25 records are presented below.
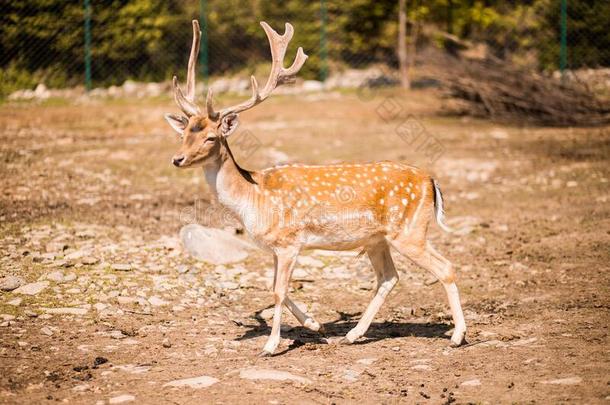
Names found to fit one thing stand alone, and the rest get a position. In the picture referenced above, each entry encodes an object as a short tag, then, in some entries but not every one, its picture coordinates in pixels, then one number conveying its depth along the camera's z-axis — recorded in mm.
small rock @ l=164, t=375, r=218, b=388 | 10625
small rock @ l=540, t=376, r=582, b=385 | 10492
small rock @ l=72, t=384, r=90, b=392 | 10377
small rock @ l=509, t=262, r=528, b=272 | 16219
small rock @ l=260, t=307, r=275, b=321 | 13922
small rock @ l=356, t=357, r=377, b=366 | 11742
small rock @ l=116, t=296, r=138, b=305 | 13820
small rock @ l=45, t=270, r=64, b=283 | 14352
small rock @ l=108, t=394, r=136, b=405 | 10008
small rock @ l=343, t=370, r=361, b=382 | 11078
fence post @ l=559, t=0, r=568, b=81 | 36656
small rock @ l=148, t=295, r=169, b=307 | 13953
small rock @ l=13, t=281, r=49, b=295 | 13789
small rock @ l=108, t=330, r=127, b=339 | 12406
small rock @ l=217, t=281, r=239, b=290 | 15109
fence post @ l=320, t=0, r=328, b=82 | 39125
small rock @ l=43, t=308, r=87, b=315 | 13164
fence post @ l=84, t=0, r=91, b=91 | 35094
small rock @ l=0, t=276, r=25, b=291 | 13812
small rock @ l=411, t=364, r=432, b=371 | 11453
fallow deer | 12391
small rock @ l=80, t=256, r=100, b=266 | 15255
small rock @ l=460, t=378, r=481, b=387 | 10695
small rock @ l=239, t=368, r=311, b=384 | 10891
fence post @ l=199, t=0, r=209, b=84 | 37219
